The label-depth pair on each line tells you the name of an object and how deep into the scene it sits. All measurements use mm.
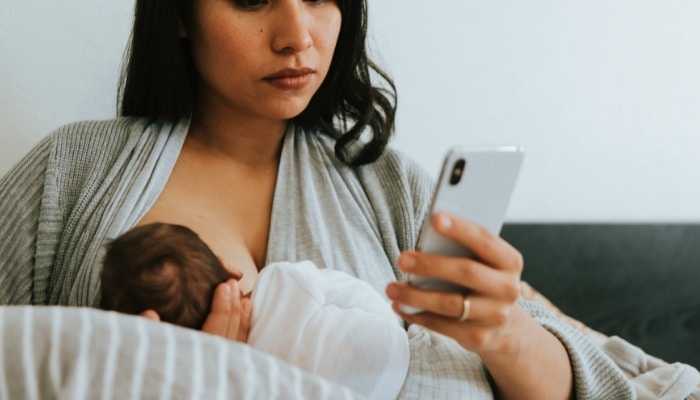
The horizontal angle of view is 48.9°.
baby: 767
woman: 876
